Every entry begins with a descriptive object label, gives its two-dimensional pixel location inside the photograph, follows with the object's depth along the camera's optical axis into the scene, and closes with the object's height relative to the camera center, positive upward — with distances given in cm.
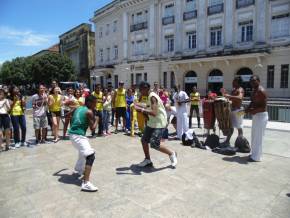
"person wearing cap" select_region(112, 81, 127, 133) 927 -54
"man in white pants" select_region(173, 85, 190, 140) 807 -87
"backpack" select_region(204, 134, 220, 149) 702 -154
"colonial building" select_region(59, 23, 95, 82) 4547 +717
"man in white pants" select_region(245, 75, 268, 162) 563 -67
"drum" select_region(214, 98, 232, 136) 678 -78
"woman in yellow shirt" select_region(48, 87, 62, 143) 799 -65
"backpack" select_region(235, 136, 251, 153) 657 -155
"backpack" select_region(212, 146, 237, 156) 634 -164
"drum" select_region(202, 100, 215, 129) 739 -83
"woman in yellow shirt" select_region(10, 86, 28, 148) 708 -72
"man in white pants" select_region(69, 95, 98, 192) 429 -74
